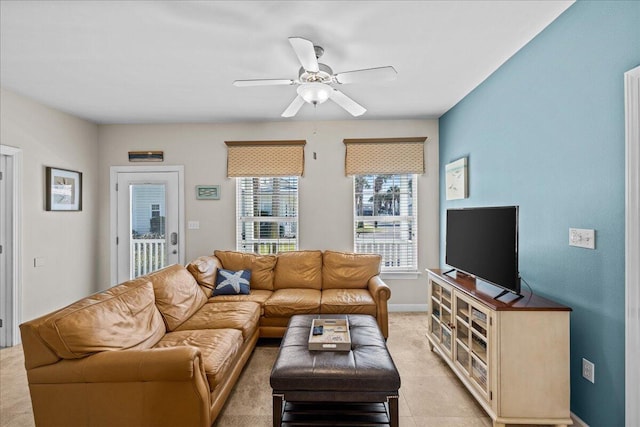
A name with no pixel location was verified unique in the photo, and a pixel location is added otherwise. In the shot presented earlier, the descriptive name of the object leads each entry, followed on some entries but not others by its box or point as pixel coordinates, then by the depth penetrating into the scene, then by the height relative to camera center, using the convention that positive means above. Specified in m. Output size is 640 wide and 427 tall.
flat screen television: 2.08 -0.22
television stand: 1.88 -0.88
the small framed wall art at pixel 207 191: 4.41 +0.33
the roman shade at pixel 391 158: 4.28 +0.77
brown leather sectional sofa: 1.67 -0.87
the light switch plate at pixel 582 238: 1.82 -0.13
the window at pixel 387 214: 4.38 +0.01
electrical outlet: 1.87 -0.93
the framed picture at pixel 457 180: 3.50 +0.41
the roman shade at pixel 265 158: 4.31 +0.77
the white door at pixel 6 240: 3.23 -0.26
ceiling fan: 2.11 +0.97
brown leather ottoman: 1.82 -0.97
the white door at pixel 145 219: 4.42 -0.06
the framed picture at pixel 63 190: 3.64 +0.30
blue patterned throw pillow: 3.54 -0.77
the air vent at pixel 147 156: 4.42 +0.82
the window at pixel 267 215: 4.41 +0.00
